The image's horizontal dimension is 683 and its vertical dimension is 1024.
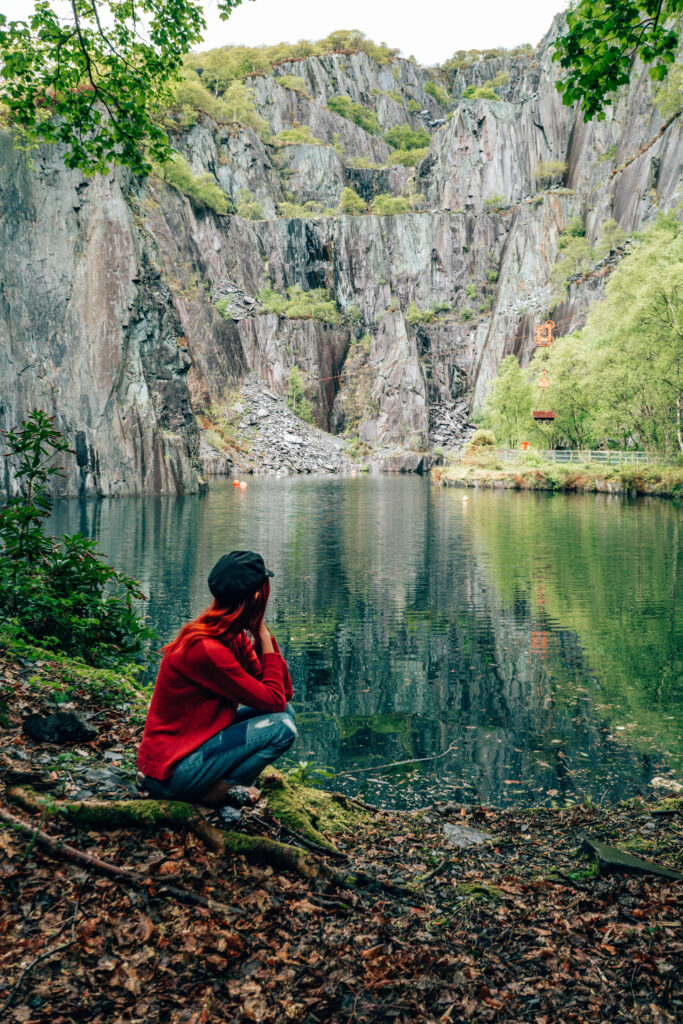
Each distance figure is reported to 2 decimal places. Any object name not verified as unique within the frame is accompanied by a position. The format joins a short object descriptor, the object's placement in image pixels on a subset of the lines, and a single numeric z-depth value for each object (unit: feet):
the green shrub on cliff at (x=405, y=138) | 443.32
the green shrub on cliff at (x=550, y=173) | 313.53
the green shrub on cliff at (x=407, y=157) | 426.10
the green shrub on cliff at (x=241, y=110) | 384.68
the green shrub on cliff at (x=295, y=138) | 392.88
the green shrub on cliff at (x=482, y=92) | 406.87
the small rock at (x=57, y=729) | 15.69
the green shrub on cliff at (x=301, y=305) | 340.18
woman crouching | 11.76
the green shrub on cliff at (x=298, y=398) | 327.47
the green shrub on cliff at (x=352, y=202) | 379.14
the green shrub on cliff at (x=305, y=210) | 369.91
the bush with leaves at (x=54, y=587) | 22.74
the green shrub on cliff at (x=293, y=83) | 415.95
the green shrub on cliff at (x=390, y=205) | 369.71
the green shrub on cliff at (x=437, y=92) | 481.46
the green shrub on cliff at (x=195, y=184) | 285.43
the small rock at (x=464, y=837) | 16.31
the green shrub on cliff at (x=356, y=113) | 429.38
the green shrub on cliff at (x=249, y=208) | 355.56
